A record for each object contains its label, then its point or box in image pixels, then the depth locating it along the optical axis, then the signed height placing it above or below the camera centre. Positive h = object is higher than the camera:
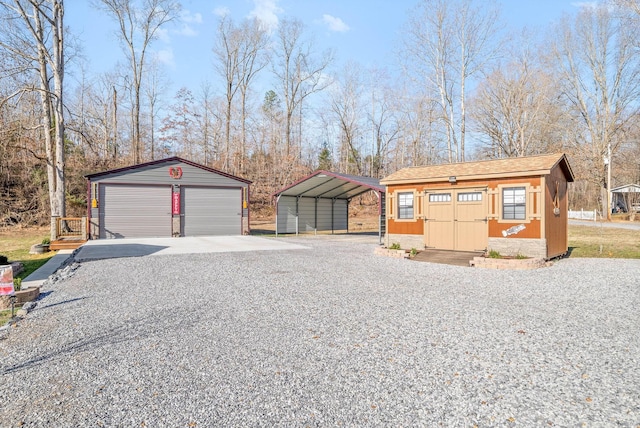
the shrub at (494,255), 9.90 -1.11
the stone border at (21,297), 5.80 -1.30
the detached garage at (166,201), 16.73 +0.66
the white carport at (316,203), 18.07 +0.65
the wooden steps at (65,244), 13.58 -1.06
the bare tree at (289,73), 34.19 +13.32
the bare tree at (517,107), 25.78 +7.63
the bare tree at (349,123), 33.69 +8.57
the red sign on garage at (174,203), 17.88 +0.58
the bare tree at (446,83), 24.92 +8.89
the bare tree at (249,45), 33.50 +15.31
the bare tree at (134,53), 28.56 +12.90
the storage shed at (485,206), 9.80 +0.22
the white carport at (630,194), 31.97 +1.71
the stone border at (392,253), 11.31 -1.22
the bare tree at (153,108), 33.86 +9.84
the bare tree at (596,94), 28.09 +9.32
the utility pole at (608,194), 27.31 +1.41
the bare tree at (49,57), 17.05 +7.51
